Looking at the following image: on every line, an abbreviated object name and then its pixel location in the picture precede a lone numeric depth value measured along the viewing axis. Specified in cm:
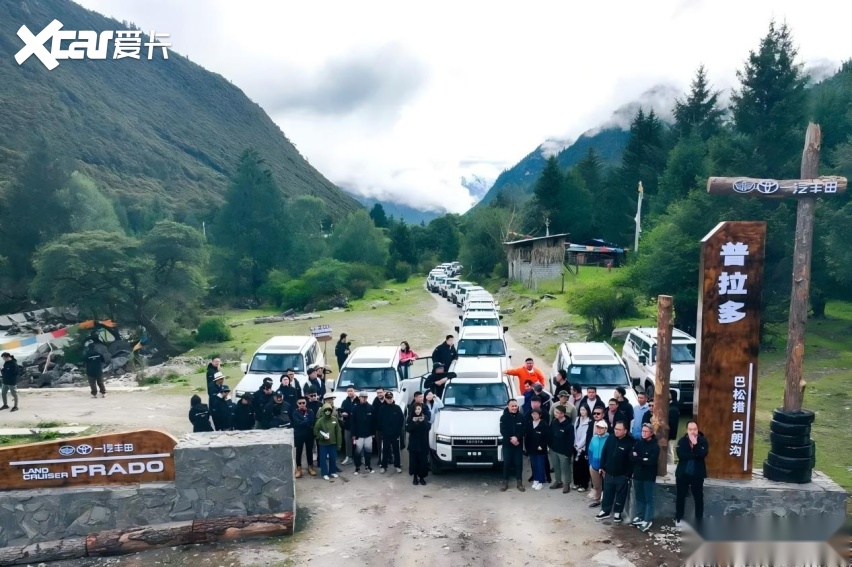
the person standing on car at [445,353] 1662
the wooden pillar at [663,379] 971
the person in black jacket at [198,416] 1150
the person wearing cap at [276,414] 1190
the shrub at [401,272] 6694
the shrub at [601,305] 2678
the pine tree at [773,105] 2598
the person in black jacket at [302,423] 1130
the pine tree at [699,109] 5406
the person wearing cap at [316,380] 1374
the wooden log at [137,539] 898
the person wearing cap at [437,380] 1377
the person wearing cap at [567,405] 1079
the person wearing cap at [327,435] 1108
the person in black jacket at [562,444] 1028
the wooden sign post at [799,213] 917
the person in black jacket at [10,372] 1616
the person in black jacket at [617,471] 905
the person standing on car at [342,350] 1830
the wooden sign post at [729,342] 938
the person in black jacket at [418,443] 1077
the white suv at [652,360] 1508
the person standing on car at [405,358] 1553
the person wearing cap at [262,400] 1219
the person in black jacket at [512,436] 1038
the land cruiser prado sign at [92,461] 920
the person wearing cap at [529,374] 1370
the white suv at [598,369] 1388
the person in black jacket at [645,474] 888
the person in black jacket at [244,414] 1184
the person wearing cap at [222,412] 1183
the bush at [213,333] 3262
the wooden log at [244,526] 913
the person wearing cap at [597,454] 953
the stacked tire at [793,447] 916
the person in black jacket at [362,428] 1145
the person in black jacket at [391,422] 1143
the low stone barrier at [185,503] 908
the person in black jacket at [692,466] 870
